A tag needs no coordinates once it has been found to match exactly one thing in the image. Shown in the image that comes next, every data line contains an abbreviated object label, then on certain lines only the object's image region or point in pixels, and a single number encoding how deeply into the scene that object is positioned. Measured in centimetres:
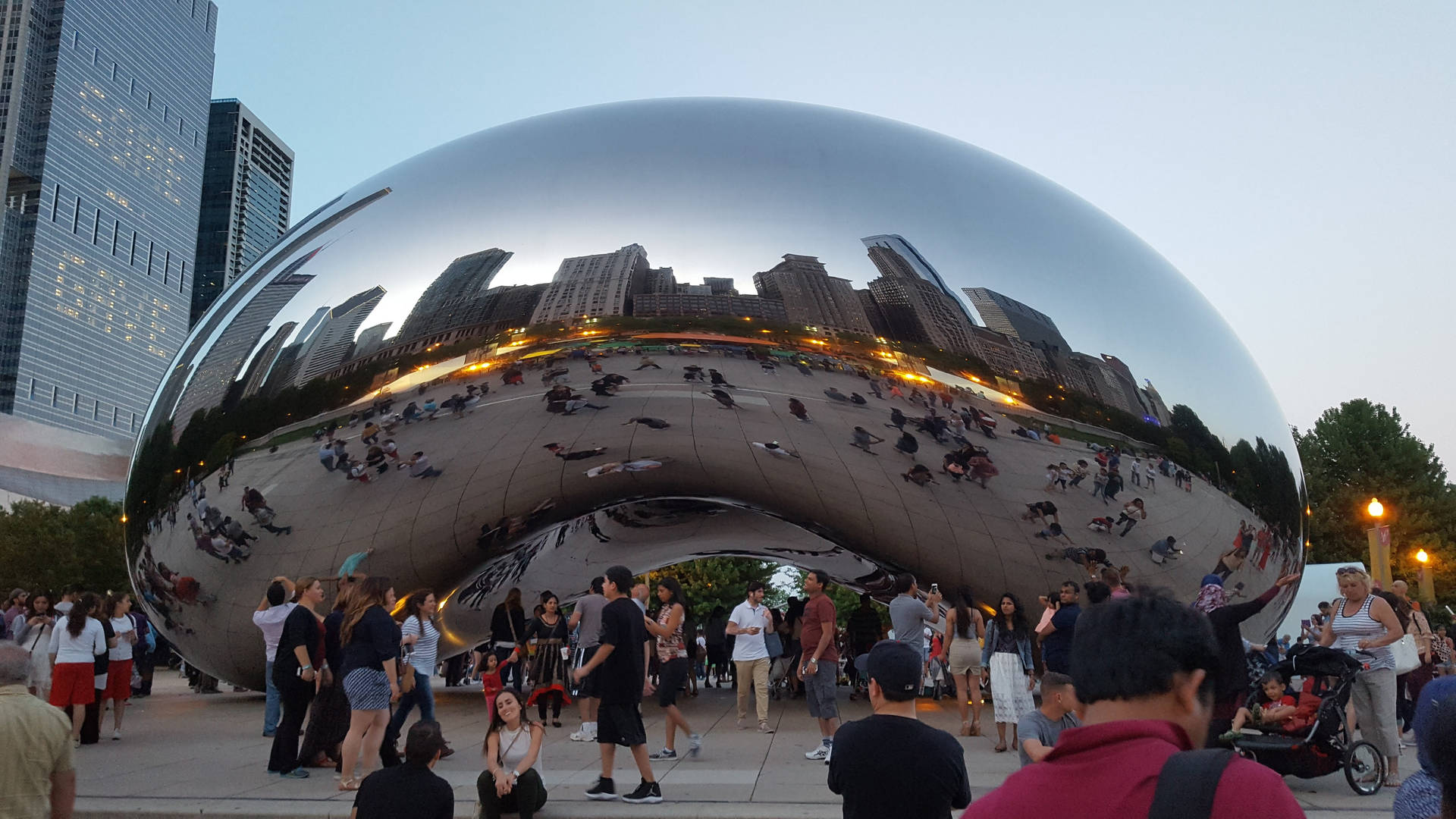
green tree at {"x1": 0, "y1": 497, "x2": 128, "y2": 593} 3925
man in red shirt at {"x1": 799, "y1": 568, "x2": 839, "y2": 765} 709
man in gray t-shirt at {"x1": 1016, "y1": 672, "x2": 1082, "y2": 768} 410
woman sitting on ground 484
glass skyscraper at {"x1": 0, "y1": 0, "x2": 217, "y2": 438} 11512
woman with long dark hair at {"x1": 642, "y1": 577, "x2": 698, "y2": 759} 689
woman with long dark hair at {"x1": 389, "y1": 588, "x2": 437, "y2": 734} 697
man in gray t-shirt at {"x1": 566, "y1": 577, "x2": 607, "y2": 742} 752
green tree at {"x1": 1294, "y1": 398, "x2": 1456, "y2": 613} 3759
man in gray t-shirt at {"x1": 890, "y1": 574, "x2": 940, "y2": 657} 709
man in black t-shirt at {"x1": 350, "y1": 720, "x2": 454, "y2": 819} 357
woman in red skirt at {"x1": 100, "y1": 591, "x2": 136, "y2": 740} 847
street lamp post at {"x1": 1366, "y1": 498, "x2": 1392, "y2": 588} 1870
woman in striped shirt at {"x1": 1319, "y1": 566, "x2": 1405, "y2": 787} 612
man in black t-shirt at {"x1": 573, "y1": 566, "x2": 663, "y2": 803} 535
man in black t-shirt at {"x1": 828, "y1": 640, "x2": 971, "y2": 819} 268
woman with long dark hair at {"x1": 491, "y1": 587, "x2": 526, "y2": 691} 966
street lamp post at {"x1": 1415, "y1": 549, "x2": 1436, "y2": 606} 2580
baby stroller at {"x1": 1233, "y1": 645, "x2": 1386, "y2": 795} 591
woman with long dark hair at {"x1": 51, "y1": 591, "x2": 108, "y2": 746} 766
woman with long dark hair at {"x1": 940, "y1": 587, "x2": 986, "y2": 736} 802
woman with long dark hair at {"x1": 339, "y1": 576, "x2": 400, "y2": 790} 568
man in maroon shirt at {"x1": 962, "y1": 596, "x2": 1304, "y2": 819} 128
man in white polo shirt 859
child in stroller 609
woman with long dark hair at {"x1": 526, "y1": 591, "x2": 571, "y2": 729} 907
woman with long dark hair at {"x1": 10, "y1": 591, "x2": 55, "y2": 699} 731
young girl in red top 760
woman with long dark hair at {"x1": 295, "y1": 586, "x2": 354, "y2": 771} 652
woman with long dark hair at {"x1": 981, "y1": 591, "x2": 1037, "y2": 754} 713
